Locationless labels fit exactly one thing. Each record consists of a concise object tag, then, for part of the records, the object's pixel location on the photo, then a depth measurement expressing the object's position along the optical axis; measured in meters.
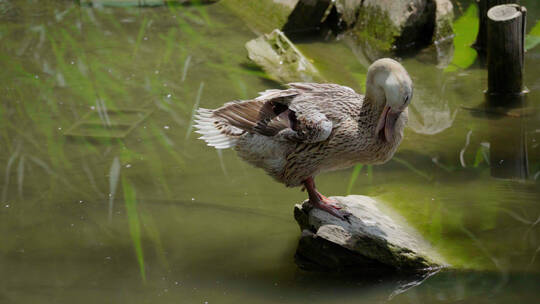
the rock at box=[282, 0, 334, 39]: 16.12
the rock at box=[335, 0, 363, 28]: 15.89
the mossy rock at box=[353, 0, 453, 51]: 14.90
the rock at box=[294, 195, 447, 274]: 7.92
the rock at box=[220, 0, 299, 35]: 16.34
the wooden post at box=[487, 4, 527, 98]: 12.29
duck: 7.70
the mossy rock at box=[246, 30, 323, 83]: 13.41
